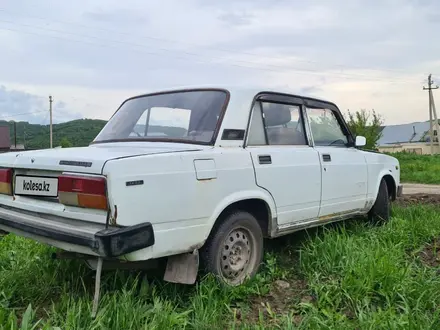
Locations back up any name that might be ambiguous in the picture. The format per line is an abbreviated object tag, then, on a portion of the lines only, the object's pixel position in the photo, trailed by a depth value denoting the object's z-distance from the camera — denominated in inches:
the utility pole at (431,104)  1695.4
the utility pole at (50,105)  2100.1
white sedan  109.3
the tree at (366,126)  1347.2
